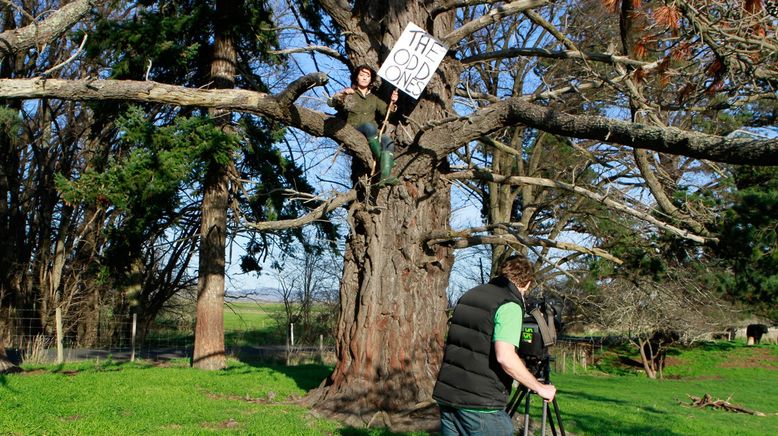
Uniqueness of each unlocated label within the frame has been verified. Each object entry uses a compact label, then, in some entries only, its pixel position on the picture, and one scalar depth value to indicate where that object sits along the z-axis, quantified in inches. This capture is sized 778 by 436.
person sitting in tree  313.4
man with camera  156.4
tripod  194.6
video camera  188.5
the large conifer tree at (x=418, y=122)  288.0
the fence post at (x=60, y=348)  541.0
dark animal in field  1524.4
